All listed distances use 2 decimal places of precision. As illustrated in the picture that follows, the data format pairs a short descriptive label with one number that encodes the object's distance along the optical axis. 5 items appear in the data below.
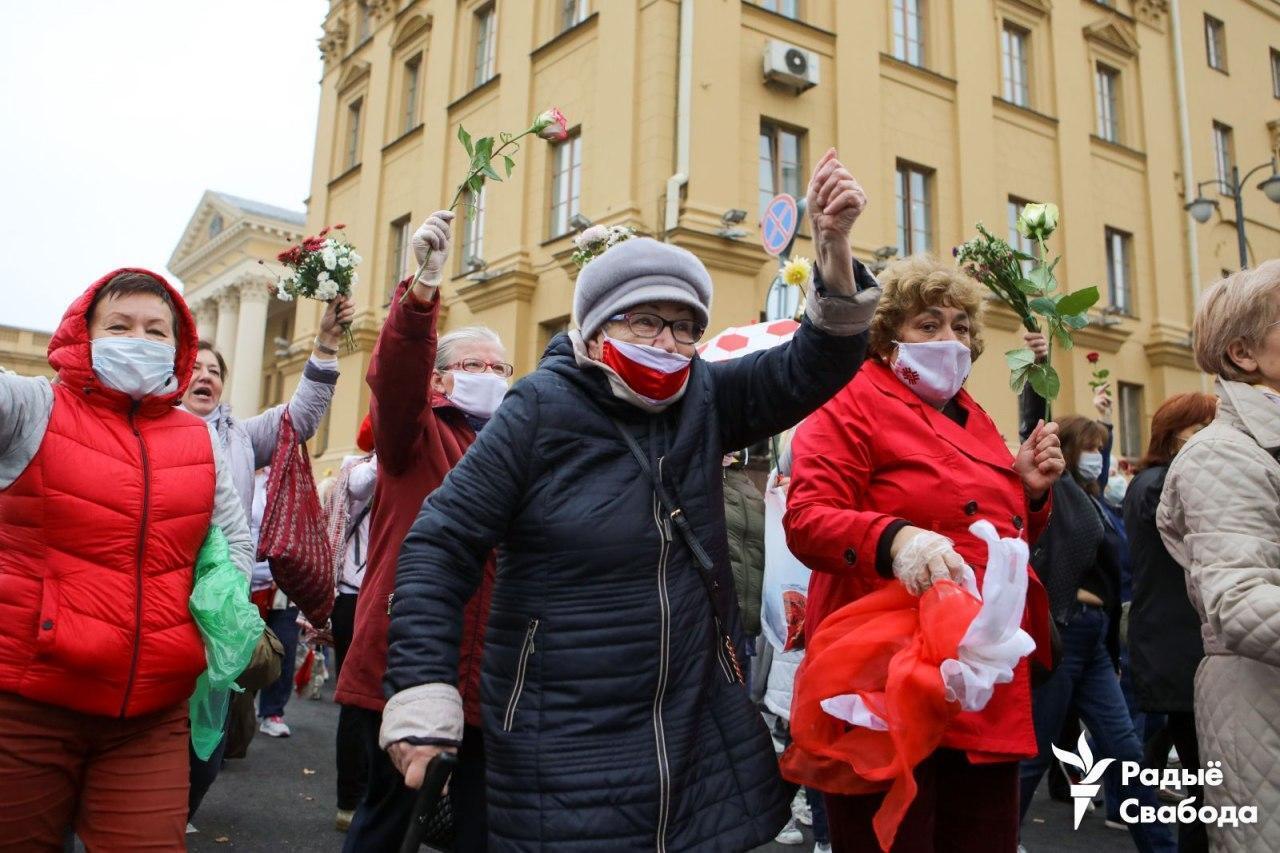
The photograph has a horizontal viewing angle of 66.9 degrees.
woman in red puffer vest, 2.46
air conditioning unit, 14.73
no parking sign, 7.73
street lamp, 13.47
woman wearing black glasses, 1.99
